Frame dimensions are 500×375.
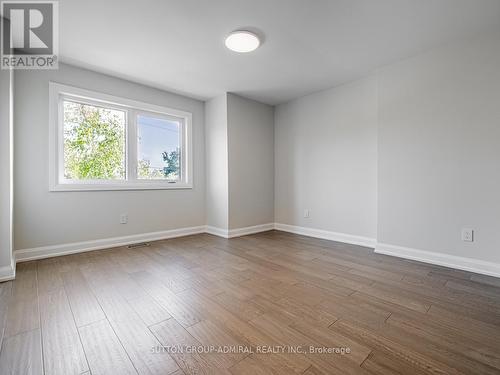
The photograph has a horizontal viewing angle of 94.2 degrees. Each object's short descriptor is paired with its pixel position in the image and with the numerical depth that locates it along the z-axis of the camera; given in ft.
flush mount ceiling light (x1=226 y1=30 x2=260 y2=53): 7.22
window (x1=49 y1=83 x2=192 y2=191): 9.27
